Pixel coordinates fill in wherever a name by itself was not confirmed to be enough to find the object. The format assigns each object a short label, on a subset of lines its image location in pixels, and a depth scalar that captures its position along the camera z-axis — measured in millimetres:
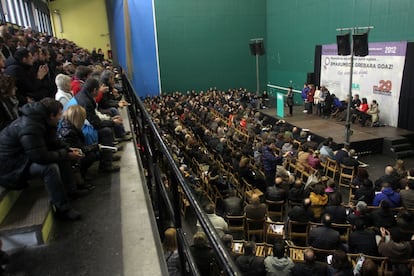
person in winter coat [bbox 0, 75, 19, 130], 2670
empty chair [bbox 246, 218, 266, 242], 5301
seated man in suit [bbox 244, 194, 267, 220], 5215
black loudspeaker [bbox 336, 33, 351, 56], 10461
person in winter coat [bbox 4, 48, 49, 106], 3672
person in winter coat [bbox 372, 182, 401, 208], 5469
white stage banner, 10828
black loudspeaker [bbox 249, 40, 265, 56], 14547
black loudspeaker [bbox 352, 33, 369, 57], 9333
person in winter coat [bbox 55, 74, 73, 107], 3626
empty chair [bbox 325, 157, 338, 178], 7613
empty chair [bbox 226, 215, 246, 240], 5464
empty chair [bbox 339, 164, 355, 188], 7287
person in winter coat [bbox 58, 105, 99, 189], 2842
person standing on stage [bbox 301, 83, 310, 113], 14120
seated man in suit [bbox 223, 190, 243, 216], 5574
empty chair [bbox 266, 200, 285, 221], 6023
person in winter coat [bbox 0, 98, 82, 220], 2225
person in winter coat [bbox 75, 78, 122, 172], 3293
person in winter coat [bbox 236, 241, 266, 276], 4004
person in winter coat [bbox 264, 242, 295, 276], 3977
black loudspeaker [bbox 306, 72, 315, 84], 14891
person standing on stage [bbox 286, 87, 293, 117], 13695
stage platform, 9641
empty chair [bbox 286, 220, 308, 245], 5231
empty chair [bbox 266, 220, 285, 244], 5256
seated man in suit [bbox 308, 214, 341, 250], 4496
